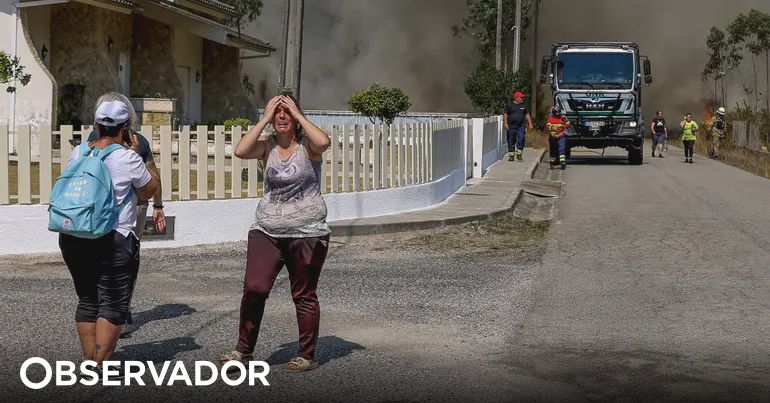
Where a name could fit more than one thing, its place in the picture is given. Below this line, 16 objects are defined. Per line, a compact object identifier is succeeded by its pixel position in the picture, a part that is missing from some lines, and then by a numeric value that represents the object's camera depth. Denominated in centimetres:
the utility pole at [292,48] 1472
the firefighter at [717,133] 4044
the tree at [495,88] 4562
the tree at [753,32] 6256
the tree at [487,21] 6169
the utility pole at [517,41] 4600
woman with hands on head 730
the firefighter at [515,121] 3198
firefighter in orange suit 3081
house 2338
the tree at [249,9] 5084
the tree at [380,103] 4347
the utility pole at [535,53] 5712
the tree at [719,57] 6538
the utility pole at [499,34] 4762
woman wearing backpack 698
